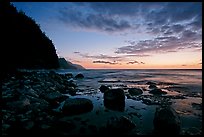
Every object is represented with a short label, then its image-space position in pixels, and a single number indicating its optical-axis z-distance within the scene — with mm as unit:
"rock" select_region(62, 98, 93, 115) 4903
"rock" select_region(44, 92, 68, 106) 5907
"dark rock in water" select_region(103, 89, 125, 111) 5947
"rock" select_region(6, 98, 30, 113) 4286
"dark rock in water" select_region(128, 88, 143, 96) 8399
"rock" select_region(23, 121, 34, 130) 3497
